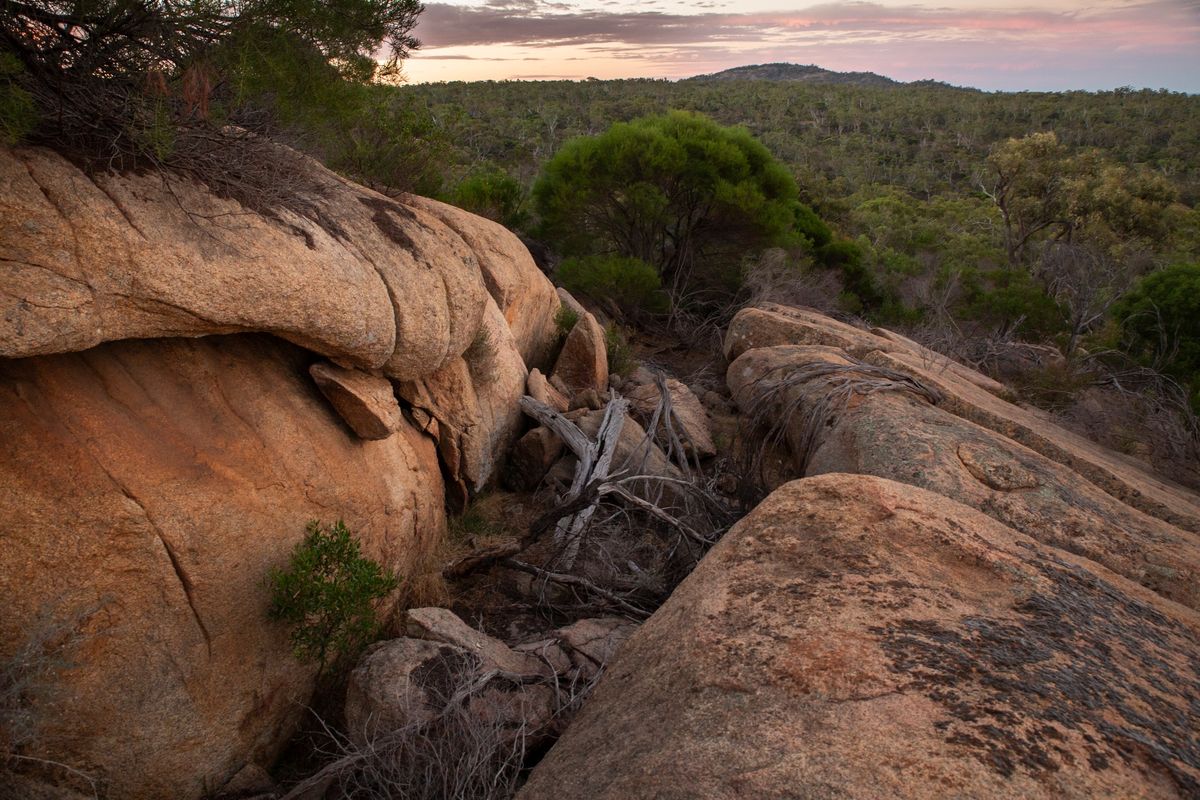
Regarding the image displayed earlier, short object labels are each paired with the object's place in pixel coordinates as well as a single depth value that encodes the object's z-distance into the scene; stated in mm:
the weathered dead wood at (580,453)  6152
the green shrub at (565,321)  10176
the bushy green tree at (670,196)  14430
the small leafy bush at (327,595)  4028
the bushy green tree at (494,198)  12312
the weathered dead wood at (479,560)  5867
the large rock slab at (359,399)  4863
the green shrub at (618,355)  10594
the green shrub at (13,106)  2971
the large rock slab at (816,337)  9555
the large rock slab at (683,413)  8461
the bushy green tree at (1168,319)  10391
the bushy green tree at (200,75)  3426
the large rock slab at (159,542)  3281
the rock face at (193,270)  3166
